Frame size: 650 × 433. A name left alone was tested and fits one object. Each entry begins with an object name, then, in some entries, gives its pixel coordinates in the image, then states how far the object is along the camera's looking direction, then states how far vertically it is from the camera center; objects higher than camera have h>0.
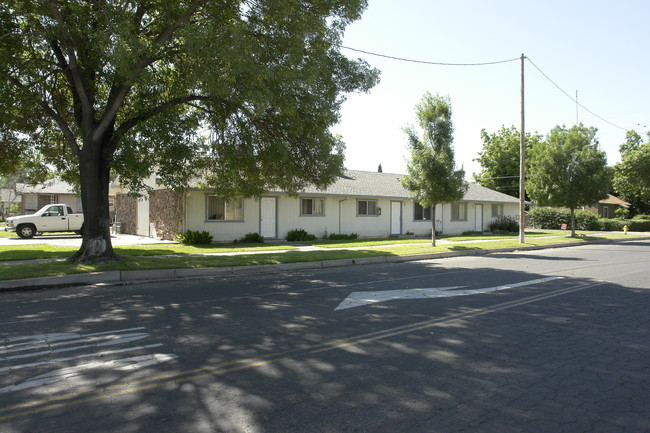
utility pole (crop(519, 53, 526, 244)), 22.81 +2.80
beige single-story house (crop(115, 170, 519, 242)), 21.67 +0.35
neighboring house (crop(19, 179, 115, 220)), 38.47 +1.74
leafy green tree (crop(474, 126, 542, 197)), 58.88 +7.80
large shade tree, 10.67 +3.50
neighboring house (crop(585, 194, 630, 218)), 55.81 +1.39
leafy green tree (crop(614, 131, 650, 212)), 45.56 +5.11
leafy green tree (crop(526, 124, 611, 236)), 28.20 +3.10
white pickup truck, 23.47 -0.16
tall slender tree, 20.56 +2.83
